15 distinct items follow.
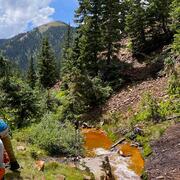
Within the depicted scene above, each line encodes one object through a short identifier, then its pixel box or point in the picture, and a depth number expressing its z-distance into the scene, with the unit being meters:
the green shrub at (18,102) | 13.80
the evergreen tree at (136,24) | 21.87
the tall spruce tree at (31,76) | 35.60
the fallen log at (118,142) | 12.86
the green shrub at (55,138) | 8.58
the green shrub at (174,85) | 15.27
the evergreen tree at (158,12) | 21.95
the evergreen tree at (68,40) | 35.62
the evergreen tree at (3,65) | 14.10
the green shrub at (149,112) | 14.04
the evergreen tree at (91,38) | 20.23
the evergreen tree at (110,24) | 20.42
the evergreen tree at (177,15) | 14.58
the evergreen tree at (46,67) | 30.88
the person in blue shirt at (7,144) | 4.84
